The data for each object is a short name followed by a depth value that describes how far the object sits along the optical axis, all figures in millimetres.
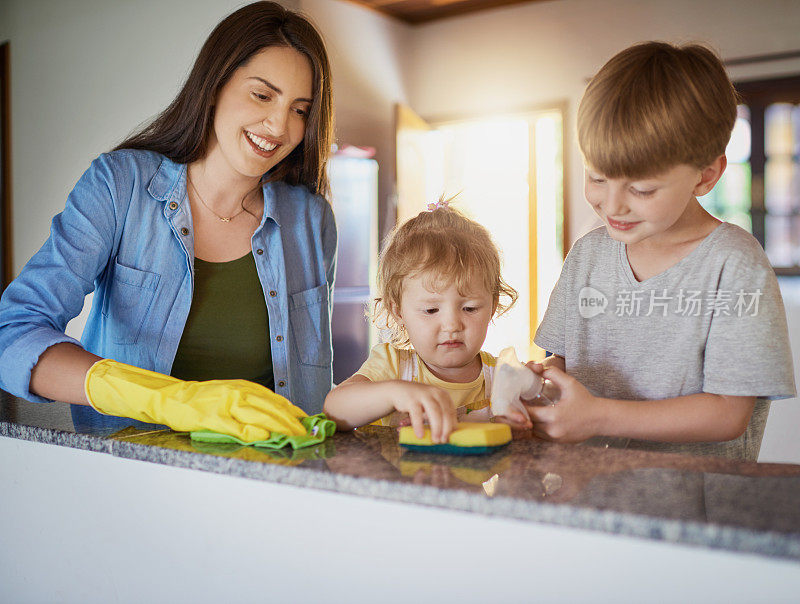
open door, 4832
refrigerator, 4367
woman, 1361
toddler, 1264
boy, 967
